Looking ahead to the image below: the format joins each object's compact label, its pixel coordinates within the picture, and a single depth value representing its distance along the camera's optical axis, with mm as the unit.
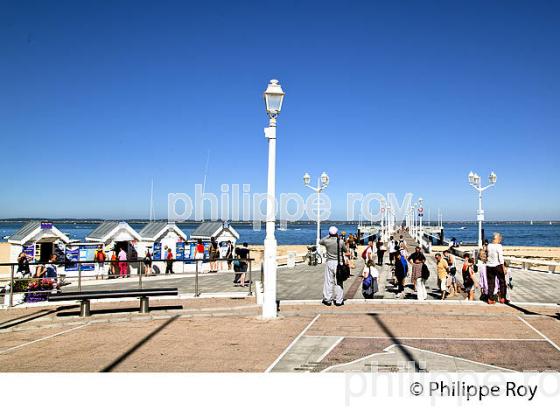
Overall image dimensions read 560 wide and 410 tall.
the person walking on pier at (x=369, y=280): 12859
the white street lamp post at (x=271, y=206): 9859
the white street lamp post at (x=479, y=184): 26736
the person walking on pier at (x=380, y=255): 26594
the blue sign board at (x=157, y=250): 23842
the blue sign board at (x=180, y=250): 24844
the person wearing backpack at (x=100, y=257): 20766
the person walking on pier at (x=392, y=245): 31538
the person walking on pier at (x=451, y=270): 13725
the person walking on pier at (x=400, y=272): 14391
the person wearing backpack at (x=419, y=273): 12812
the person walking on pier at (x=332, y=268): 11086
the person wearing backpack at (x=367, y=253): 15406
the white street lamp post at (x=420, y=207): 62803
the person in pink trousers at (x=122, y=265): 21561
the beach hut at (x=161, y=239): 23766
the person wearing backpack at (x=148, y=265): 22312
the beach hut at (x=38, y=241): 20453
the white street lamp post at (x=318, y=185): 31812
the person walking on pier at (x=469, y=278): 13008
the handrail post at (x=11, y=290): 11027
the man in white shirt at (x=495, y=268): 11469
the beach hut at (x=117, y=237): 22328
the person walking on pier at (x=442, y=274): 13219
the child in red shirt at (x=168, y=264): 22753
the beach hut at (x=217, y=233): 25906
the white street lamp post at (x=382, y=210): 67381
